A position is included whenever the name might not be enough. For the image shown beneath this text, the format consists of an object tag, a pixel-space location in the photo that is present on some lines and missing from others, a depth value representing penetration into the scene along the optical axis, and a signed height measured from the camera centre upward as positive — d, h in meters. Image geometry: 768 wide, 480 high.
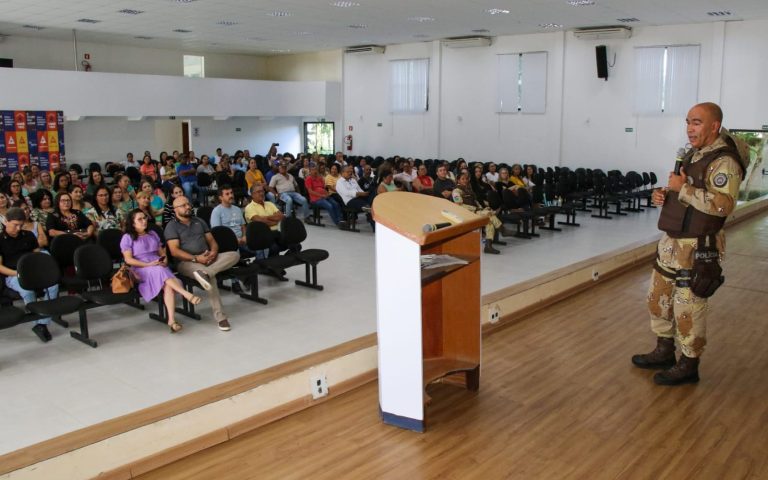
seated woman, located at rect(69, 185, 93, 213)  7.43 -0.71
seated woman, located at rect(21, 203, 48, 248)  6.43 -0.89
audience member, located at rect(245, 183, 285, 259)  7.76 -0.87
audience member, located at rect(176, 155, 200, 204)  12.84 -0.89
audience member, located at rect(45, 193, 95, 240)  7.01 -0.89
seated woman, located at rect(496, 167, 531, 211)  10.13 -0.96
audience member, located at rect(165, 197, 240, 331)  6.11 -1.03
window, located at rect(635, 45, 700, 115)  14.68 +1.19
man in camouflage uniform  4.24 -0.55
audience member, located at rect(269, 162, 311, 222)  11.34 -0.96
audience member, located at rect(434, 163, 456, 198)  9.76 -0.70
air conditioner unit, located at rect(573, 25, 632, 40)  15.15 +2.27
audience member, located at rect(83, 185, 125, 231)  7.44 -0.88
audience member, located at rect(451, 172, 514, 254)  8.96 -0.91
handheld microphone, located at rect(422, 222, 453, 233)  3.57 -0.50
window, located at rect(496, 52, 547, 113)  16.81 +1.29
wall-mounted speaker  15.39 +1.67
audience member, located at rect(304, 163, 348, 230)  11.20 -1.02
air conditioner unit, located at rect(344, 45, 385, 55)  19.56 +2.46
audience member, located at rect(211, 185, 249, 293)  7.11 -0.87
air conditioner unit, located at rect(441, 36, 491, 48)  17.34 +2.37
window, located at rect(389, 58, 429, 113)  19.00 +1.38
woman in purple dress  5.83 -1.11
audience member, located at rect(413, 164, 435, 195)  12.08 -0.81
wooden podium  3.65 -1.00
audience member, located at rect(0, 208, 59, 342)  5.61 -0.98
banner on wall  14.77 -0.07
